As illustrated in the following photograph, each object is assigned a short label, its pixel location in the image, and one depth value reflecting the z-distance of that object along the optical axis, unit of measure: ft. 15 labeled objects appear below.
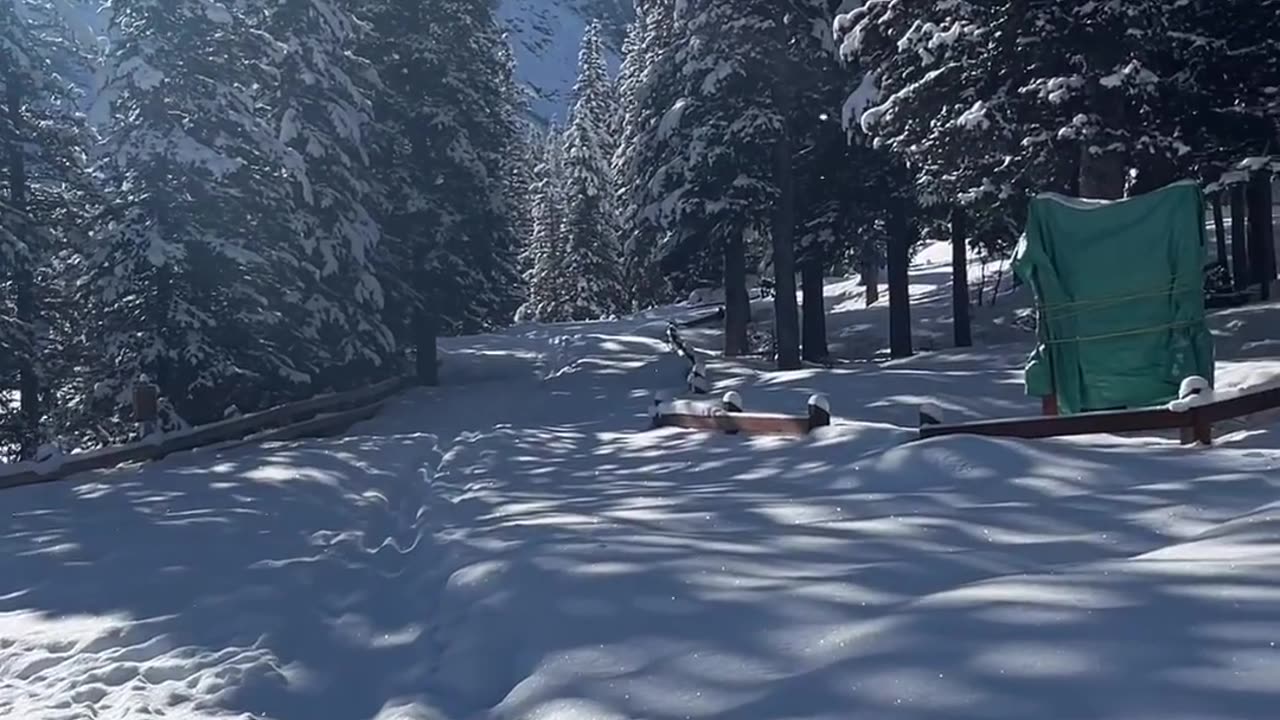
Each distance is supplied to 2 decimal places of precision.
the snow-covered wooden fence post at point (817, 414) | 40.52
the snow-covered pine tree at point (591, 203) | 217.56
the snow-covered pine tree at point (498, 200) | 105.91
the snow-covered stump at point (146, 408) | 53.98
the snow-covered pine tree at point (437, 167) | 99.60
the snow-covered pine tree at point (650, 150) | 95.81
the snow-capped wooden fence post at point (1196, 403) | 30.68
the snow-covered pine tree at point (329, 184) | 78.89
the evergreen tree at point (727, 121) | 81.87
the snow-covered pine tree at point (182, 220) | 66.69
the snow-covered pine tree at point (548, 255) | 228.84
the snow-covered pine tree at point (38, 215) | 77.20
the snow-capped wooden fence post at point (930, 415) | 34.91
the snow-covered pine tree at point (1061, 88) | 53.72
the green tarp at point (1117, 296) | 37.45
